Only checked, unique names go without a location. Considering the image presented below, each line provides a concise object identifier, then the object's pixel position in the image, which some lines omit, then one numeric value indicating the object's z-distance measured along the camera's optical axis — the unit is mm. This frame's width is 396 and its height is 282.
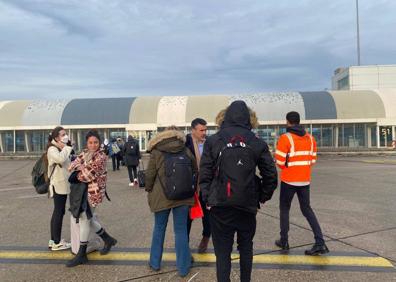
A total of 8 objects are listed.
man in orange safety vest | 4578
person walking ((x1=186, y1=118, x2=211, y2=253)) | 4543
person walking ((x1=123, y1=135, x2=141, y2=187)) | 11336
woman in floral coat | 4387
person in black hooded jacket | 2990
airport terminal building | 30484
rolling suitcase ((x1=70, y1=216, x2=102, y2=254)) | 4645
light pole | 53519
